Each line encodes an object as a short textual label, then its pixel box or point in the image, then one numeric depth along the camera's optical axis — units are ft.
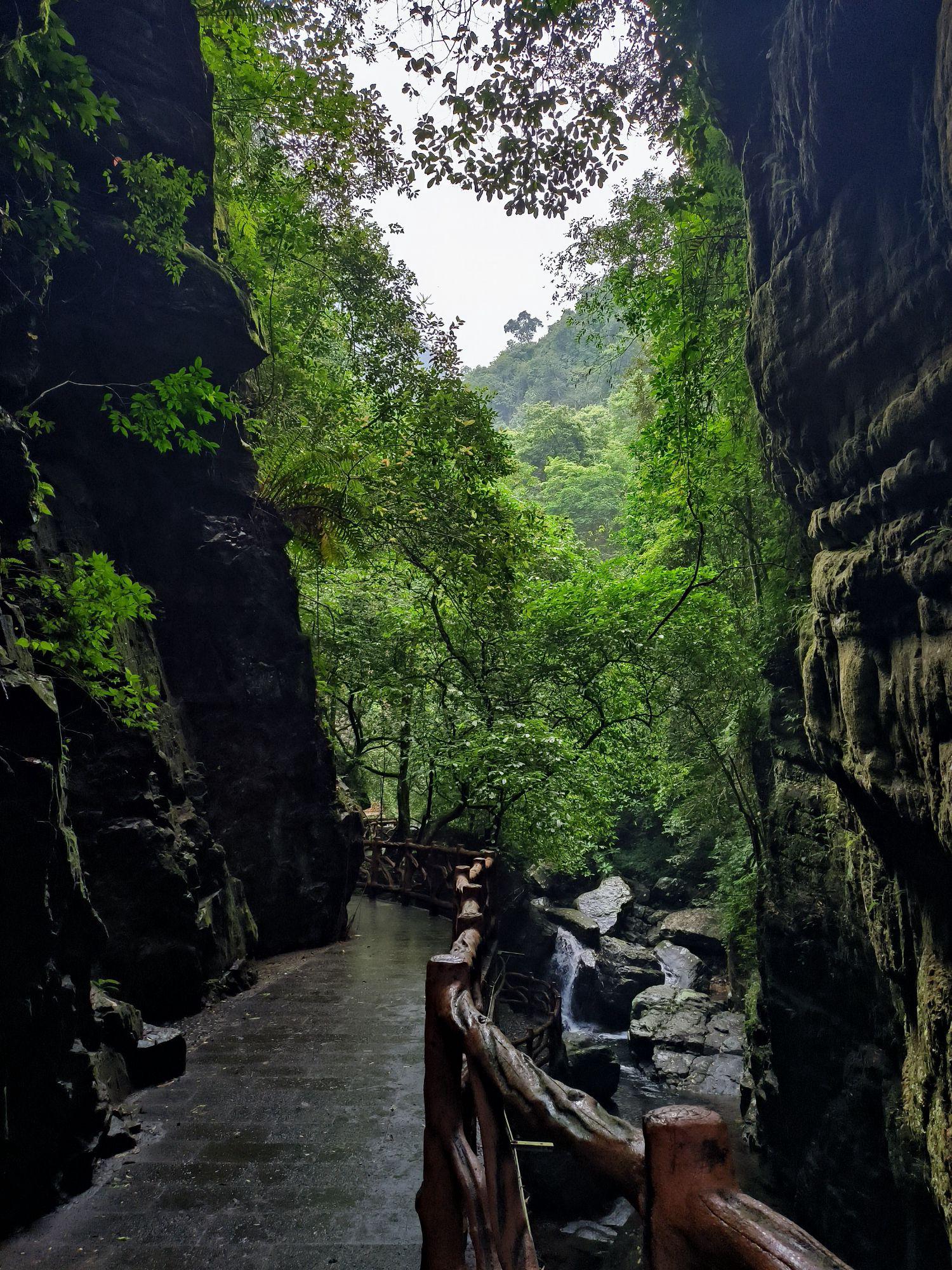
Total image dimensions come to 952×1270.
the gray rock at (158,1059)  15.94
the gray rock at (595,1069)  32.60
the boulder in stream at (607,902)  58.75
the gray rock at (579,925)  53.36
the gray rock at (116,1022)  15.46
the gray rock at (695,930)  52.65
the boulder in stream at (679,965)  49.55
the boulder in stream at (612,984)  47.29
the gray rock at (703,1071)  36.45
